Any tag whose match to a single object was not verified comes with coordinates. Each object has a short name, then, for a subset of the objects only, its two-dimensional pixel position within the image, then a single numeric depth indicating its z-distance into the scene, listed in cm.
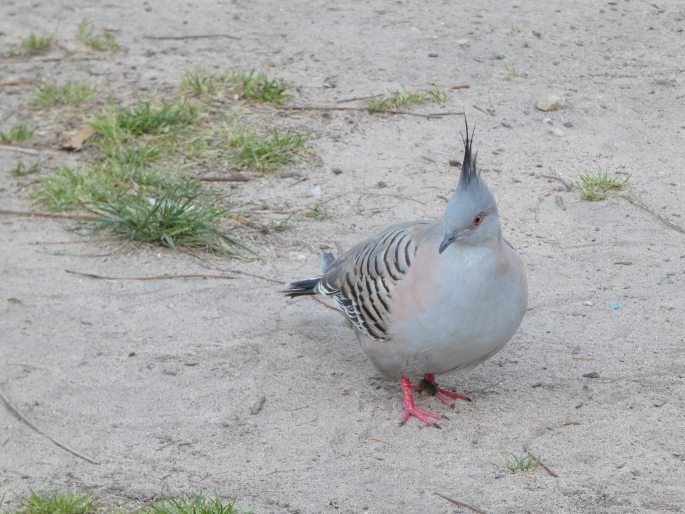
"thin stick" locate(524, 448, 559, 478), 834
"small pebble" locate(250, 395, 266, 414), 961
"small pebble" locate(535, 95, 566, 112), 1496
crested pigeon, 848
